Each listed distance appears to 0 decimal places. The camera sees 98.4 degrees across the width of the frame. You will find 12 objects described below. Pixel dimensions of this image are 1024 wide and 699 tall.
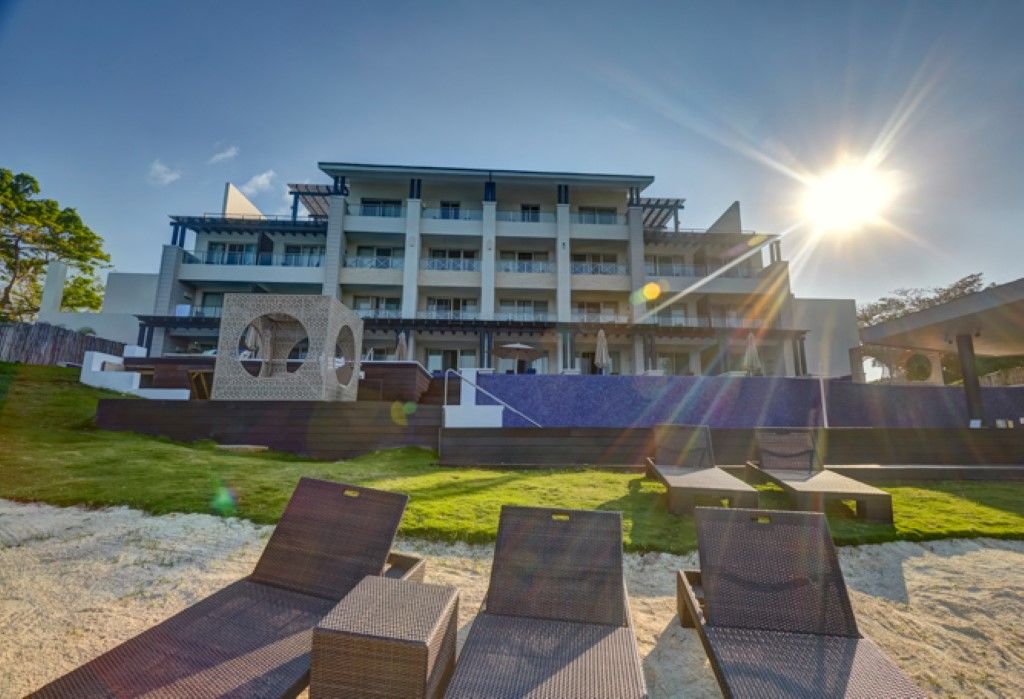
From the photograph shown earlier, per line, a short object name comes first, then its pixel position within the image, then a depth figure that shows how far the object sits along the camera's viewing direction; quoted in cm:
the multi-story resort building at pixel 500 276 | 2358
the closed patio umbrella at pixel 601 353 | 1538
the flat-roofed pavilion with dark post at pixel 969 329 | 912
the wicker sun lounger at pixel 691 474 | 463
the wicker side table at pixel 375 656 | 158
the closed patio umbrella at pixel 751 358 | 1430
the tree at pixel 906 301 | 2941
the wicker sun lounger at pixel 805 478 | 465
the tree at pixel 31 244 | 2402
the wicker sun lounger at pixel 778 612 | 173
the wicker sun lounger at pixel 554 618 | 166
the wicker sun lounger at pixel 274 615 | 166
